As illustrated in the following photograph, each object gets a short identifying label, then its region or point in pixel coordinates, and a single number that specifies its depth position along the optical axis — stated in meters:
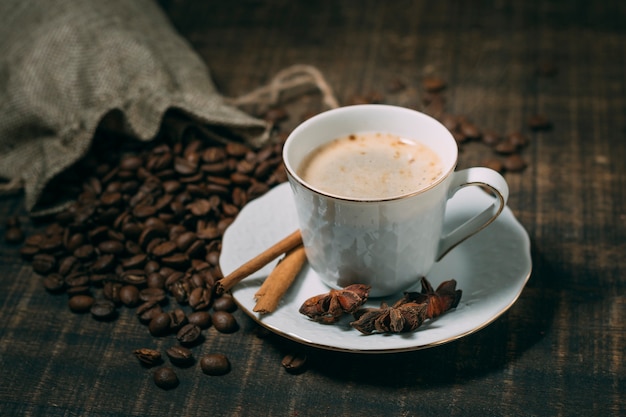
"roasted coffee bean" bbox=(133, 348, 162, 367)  0.40
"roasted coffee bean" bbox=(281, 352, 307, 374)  0.39
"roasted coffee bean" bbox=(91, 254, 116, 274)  0.45
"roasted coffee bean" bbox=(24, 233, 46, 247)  0.47
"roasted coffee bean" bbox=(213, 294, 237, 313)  0.42
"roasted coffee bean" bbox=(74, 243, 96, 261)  0.46
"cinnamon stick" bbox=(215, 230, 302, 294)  0.40
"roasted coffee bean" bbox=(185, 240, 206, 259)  0.45
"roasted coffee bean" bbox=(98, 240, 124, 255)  0.45
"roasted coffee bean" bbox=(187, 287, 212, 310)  0.42
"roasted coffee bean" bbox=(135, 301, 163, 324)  0.42
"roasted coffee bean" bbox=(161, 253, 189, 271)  0.44
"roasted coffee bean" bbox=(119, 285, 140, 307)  0.43
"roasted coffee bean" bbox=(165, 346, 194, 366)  0.40
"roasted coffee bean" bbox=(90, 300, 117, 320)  0.42
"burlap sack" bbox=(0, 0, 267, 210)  0.51
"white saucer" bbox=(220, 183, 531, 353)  0.37
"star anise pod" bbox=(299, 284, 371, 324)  0.38
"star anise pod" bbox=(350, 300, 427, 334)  0.37
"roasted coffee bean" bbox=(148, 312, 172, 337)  0.41
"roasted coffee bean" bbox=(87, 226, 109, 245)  0.46
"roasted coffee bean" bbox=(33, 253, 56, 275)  0.45
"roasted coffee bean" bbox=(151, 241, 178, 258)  0.44
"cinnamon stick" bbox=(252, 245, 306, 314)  0.39
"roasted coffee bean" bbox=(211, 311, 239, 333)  0.41
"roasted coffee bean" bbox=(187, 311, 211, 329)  0.42
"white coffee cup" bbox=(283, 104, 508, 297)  0.37
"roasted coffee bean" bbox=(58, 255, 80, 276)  0.45
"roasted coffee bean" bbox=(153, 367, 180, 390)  0.39
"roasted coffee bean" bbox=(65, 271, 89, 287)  0.44
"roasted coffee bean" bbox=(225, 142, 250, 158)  0.50
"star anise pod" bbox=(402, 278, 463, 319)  0.38
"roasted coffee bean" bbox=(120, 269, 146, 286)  0.44
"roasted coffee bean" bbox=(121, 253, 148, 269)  0.44
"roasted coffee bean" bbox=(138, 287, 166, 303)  0.43
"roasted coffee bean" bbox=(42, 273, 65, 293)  0.44
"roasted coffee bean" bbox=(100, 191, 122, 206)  0.47
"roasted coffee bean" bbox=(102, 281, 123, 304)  0.43
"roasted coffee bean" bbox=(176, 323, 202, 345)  0.41
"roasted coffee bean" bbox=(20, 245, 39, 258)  0.46
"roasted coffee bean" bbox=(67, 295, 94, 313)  0.43
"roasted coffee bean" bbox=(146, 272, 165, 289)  0.44
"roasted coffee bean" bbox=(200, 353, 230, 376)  0.39
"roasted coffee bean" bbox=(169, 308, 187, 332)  0.41
